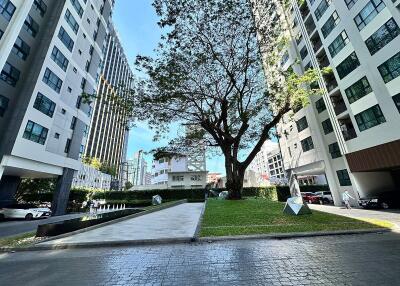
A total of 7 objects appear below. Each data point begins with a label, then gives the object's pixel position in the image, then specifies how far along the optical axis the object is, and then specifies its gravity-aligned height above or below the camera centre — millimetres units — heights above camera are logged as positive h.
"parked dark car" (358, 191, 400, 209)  20797 +348
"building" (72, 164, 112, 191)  51956 +8992
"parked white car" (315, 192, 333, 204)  29712 +1158
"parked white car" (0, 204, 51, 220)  20047 +383
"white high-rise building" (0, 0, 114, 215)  19344 +12402
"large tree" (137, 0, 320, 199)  15461 +9786
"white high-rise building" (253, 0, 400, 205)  19125 +11376
